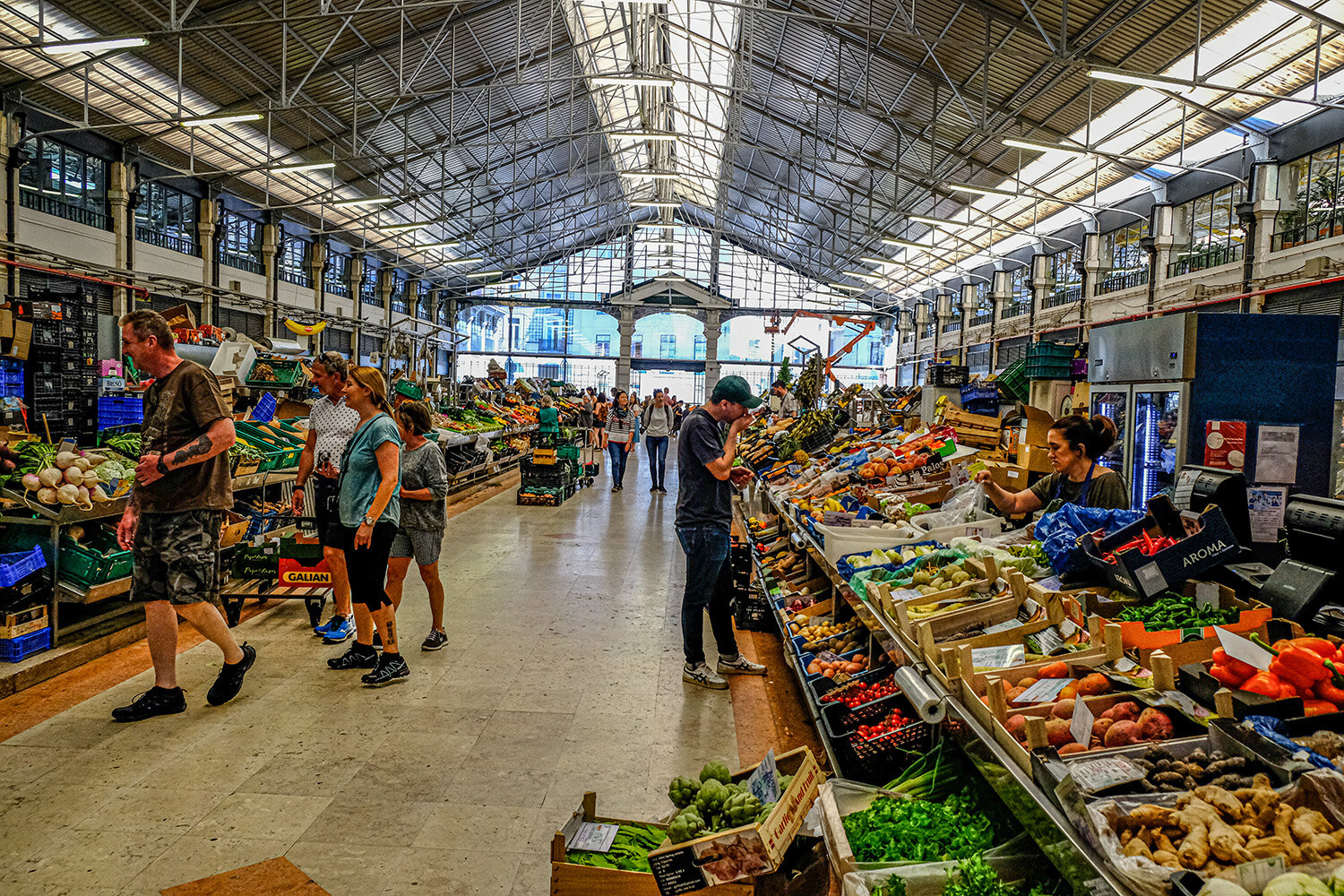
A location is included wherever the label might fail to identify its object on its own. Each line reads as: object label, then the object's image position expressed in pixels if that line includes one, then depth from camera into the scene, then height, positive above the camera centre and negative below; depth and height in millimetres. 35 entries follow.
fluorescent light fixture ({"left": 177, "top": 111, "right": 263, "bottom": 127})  10649 +3570
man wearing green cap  4344 -504
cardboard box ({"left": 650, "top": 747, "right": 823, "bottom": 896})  2037 -1109
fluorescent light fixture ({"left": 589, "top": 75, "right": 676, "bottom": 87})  11430 +4546
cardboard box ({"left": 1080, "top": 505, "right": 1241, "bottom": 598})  2689 -452
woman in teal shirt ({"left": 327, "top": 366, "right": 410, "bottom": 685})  4082 -450
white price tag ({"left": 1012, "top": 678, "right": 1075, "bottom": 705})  2275 -764
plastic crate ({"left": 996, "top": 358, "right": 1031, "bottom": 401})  8570 +314
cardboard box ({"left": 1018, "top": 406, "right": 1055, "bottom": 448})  6154 -80
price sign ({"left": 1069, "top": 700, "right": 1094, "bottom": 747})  1985 -740
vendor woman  3617 -224
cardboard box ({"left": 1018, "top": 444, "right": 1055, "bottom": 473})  6148 -331
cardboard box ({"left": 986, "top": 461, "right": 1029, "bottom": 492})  5930 -441
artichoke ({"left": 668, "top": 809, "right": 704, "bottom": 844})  2227 -1132
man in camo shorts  3551 -483
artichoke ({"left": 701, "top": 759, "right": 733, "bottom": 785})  2580 -1132
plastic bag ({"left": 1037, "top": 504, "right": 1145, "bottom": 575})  3102 -437
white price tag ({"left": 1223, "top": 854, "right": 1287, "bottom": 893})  1454 -787
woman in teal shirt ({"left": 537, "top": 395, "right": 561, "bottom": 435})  11898 -252
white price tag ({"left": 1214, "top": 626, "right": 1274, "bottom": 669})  2010 -559
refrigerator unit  4668 +240
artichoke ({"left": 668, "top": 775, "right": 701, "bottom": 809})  2490 -1157
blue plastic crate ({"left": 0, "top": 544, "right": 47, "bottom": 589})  4070 -885
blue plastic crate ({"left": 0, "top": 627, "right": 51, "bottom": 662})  4094 -1289
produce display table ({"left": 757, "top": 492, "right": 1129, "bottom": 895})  1635 -881
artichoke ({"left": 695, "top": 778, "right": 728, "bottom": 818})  2420 -1140
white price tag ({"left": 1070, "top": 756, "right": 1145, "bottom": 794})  1761 -770
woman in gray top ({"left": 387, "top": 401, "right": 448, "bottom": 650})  4668 -659
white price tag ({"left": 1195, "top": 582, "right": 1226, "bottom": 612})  2631 -560
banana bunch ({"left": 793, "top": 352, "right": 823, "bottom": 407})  11453 +322
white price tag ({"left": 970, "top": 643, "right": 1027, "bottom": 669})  2640 -785
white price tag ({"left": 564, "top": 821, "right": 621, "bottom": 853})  2238 -1188
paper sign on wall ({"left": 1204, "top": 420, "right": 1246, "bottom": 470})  4641 -144
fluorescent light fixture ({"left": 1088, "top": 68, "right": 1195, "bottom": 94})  9016 +3695
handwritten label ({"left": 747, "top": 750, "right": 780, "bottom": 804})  2359 -1090
